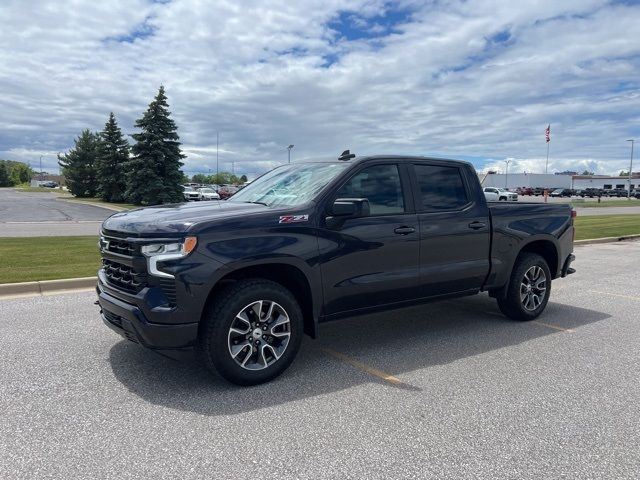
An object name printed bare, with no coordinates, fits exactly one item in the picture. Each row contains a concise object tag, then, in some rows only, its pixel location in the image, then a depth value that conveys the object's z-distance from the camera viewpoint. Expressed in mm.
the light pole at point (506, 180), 108875
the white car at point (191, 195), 41906
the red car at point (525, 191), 85250
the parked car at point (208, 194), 40688
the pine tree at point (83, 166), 51844
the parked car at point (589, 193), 84644
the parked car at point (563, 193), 82688
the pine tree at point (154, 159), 36469
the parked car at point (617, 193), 89500
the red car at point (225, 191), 44338
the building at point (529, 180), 108250
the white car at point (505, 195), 54075
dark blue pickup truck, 3910
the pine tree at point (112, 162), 42938
